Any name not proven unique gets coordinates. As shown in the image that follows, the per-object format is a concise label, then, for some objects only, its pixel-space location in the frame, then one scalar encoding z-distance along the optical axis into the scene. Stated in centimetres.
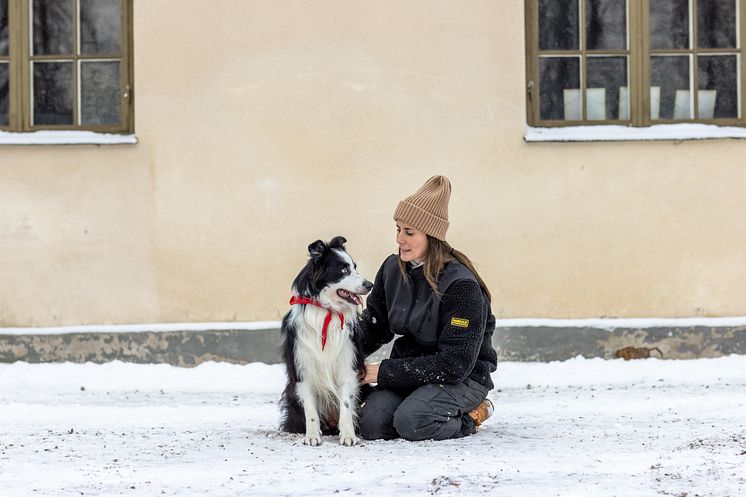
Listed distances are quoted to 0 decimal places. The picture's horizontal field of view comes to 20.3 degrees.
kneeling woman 1029
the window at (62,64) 1607
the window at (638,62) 1608
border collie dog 1023
